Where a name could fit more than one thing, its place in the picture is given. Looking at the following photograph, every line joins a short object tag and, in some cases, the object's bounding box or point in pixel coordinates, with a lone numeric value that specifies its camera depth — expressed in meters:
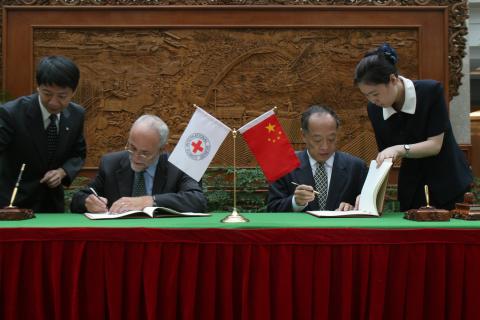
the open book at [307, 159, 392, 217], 2.46
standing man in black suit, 2.83
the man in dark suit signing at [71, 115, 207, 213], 2.78
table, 2.02
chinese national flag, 2.54
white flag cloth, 2.57
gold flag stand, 2.17
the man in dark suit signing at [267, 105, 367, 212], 2.97
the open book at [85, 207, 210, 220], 2.41
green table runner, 2.08
